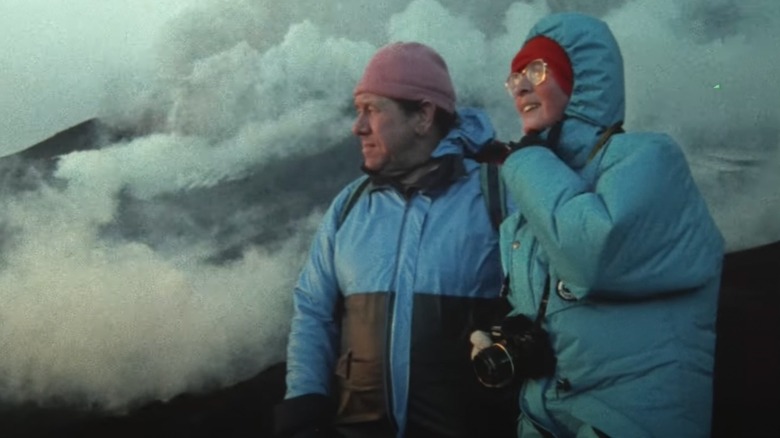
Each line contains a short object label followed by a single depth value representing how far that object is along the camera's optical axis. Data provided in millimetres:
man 2213
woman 1746
